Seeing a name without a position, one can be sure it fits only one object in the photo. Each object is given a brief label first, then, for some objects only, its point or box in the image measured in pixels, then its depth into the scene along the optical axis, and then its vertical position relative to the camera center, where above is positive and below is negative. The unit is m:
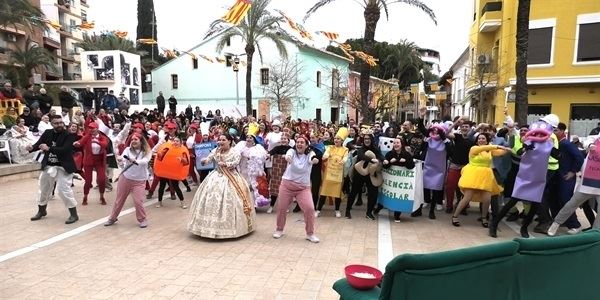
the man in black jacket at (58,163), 7.25 -0.95
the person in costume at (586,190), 6.57 -1.21
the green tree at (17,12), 21.67 +5.04
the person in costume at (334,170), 8.16 -1.15
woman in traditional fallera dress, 6.48 -1.45
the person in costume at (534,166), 6.54 -0.83
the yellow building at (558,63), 20.44 +2.55
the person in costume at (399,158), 7.79 -0.86
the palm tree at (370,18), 14.50 +3.25
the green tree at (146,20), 49.97 +10.66
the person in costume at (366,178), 7.84 -1.29
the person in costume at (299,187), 6.55 -1.20
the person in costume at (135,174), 7.11 -1.11
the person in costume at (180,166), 8.68 -1.14
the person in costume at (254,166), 8.45 -1.13
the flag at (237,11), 10.21 +2.41
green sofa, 2.37 -0.98
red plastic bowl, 2.76 -1.13
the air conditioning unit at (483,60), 23.90 +3.01
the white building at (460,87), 32.84 +2.38
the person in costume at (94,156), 8.86 -1.01
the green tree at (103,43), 40.50 +6.41
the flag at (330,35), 13.10 +2.37
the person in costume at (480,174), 7.12 -1.06
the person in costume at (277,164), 8.19 -1.09
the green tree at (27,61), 33.62 +3.99
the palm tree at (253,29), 24.98 +5.00
